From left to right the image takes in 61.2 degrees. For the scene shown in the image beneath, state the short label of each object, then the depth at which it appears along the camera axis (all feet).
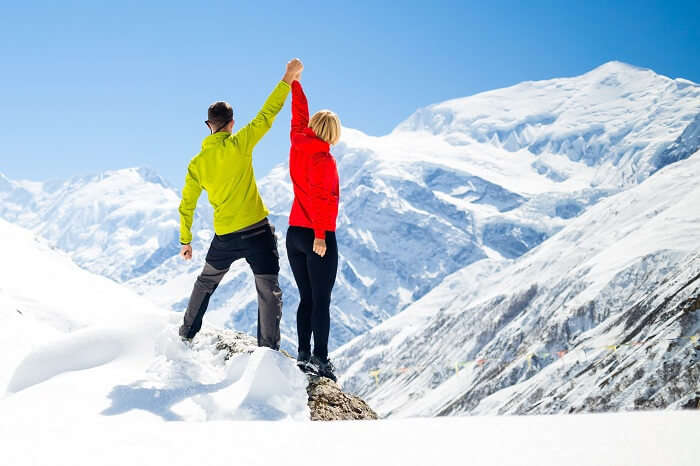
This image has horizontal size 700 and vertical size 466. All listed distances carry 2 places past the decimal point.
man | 24.95
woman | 24.89
